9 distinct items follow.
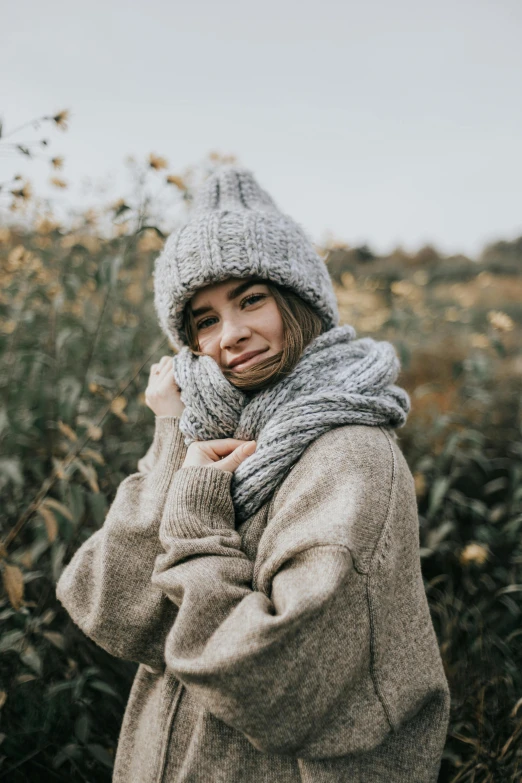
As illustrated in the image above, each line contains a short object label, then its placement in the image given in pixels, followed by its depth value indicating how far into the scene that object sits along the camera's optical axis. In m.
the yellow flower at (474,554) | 2.33
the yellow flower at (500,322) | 2.38
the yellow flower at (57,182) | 2.44
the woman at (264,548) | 0.95
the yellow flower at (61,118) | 1.85
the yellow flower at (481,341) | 2.62
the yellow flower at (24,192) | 1.82
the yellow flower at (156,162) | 2.14
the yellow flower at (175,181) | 2.08
